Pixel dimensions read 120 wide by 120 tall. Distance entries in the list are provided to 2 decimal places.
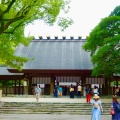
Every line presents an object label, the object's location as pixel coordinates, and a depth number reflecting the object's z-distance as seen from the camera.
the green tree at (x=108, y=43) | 24.70
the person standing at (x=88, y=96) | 23.08
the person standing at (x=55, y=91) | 29.72
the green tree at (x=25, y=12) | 12.38
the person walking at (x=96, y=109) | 12.66
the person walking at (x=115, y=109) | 12.44
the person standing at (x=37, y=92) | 23.81
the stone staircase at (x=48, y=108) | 20.72
